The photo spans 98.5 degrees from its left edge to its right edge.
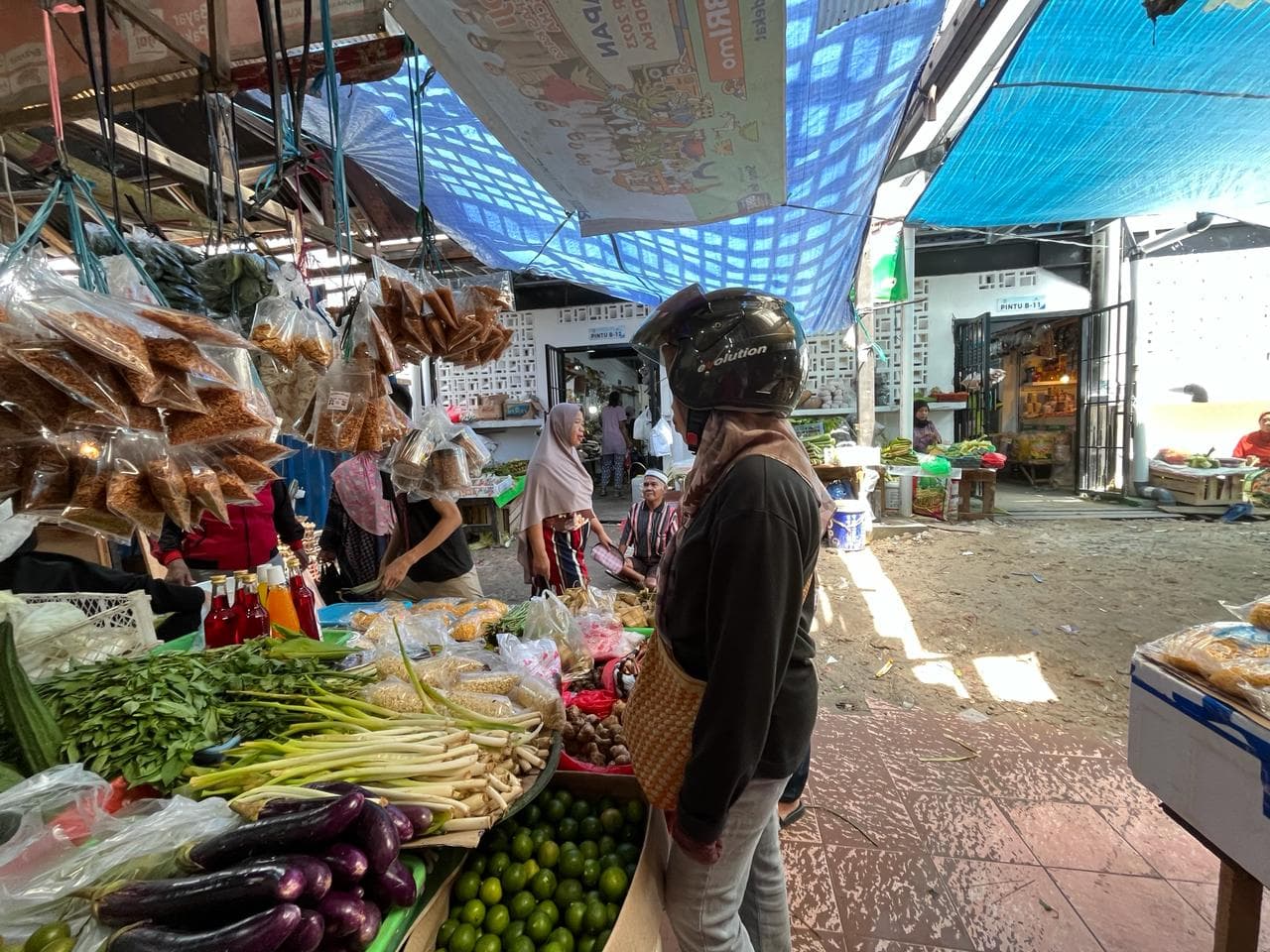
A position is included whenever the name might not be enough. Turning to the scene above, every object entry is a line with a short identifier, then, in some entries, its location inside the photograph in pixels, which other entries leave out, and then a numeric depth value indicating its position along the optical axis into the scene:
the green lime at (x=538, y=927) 1.28
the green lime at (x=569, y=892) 1.37
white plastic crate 1.73
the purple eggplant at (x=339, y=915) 0.94
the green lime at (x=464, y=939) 1.22
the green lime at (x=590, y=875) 1.42
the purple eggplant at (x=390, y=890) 1.05
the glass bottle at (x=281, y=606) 2.20
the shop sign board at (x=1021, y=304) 10.78
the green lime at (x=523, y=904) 1.33
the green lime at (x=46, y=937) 0.86
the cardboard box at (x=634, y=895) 1.21
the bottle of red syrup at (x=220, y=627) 2.04
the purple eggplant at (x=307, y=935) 0.87
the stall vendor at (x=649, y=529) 4.93
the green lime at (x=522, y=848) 1.45
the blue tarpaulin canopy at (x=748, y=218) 2.41
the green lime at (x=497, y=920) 1.28
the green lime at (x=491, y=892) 1.34
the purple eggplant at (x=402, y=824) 1.15
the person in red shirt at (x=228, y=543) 3.25
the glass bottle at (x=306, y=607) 2.26
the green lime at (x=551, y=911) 1.33
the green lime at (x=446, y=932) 1.25
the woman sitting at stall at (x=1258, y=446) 8.62
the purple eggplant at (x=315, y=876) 0.93
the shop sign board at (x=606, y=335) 10.15
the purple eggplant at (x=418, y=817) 1.19
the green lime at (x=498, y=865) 1.42
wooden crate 8.79
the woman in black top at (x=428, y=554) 3.15
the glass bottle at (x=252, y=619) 2.06
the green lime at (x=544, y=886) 1.38
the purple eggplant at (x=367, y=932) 0.96
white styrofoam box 1.24
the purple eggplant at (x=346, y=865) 0.99
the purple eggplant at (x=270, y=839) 1.00
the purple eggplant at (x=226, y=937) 0.82
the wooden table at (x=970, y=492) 8.98
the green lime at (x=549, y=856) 1.44
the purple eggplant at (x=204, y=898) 0.88
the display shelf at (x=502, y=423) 10.11
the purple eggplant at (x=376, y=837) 1.03
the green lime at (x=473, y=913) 1.29
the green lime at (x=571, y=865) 1.43
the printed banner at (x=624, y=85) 1.36
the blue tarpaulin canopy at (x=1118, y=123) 2.38
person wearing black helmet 1.20
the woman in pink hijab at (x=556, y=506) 3.86
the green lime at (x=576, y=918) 1.32
